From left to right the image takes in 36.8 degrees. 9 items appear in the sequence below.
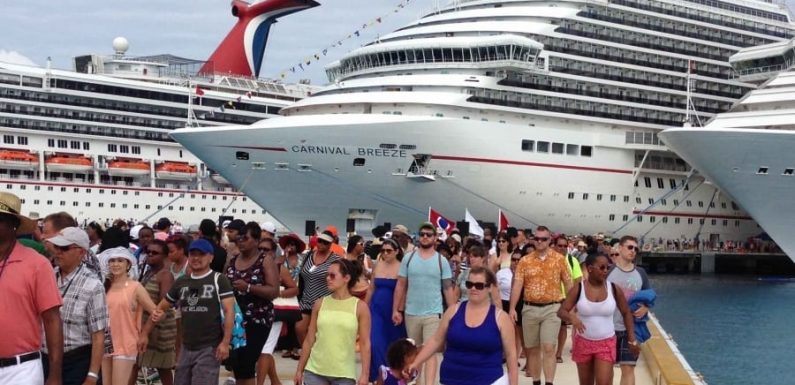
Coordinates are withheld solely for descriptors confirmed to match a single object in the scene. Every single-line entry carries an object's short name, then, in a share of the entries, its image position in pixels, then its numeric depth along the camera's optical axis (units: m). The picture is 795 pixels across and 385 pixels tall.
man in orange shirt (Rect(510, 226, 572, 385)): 10.27
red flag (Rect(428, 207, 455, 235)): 25.58
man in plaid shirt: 6.34
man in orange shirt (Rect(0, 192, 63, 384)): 5.30
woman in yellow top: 7.24
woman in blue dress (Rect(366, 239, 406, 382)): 9.33
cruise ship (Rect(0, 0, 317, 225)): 58.72
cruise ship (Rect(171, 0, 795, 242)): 37.44
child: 6.36
